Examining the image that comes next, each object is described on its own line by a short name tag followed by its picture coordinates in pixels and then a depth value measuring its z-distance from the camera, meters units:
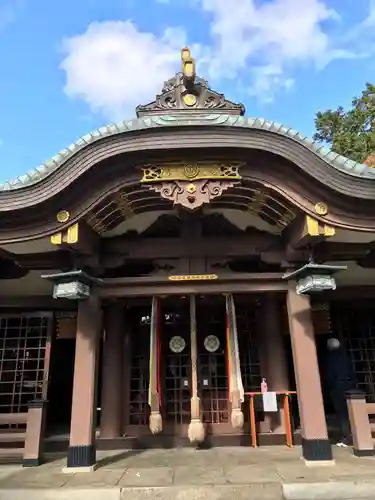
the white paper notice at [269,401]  6.62
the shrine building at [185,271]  5.65
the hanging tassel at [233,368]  5.74
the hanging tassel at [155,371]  5.70
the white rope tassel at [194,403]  5.68
